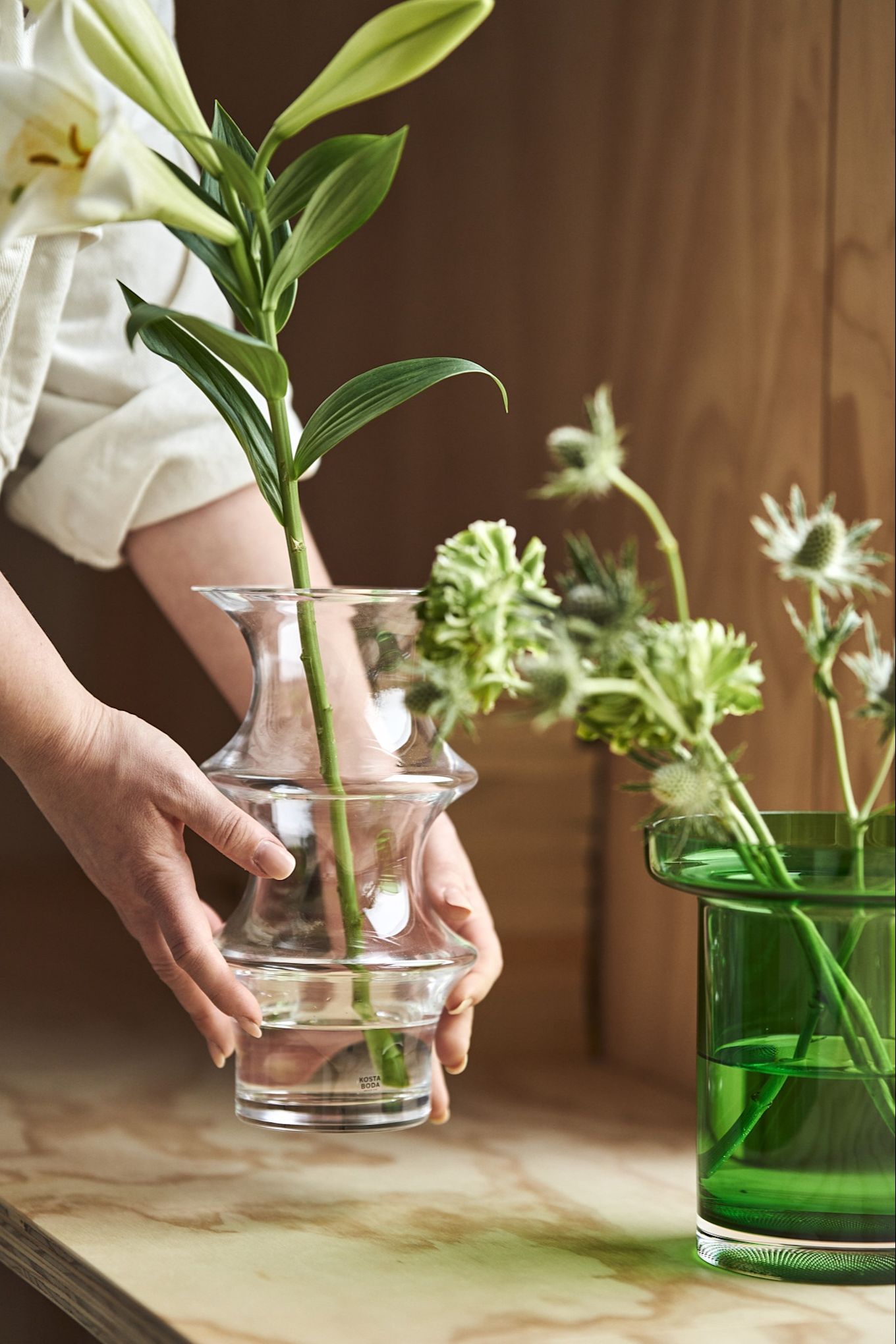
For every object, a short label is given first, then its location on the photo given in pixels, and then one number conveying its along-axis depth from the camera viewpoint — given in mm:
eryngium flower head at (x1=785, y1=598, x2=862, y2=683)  1560
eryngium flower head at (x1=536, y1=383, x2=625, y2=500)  1523
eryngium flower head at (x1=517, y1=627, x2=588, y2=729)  1505
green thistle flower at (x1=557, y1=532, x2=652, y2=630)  1521
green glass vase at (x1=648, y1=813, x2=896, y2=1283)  1591
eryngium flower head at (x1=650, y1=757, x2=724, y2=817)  1532
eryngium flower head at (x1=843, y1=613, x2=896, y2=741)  1555
